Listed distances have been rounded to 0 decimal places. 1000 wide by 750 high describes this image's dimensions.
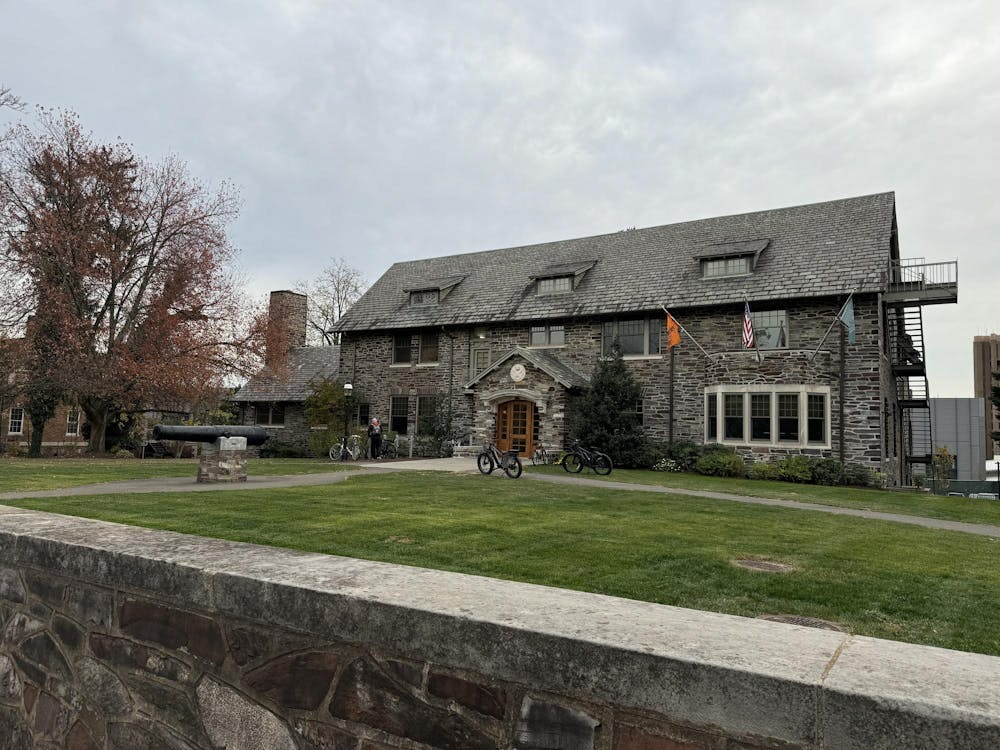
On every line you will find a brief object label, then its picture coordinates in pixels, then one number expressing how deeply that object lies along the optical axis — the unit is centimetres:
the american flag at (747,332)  2025
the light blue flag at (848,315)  1972
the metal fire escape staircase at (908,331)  2122
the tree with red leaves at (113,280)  2275
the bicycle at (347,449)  2608
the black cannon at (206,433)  1117
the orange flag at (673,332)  2238
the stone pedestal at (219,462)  1299
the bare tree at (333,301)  5003
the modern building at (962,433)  5300
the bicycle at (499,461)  1684
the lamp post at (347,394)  2989
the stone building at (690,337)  2116
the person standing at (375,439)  2770
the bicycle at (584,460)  1881
